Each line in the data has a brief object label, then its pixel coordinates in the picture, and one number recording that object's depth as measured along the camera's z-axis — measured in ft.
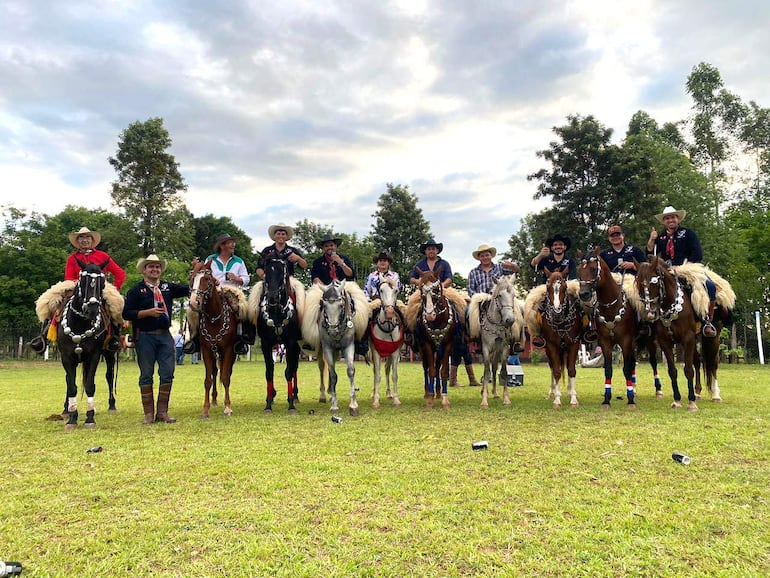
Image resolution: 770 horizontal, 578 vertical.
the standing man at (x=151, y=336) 26.32
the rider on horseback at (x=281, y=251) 30.78
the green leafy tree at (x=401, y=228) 143.23
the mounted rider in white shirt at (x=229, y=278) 30.45
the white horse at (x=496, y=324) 29.85
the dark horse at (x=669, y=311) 27.76
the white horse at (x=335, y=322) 28.66
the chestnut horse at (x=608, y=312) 28.66
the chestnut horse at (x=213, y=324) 27.76
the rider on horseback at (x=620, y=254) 32.48
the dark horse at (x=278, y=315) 28.40
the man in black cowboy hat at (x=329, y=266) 33.35
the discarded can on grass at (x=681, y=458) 15.97
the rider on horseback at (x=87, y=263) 27.45
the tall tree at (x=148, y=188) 117.80
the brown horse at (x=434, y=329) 29.68
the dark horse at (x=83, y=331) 24.93
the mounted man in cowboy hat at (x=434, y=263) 33.04
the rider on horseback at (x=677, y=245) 30.38
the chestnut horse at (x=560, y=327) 29.96
